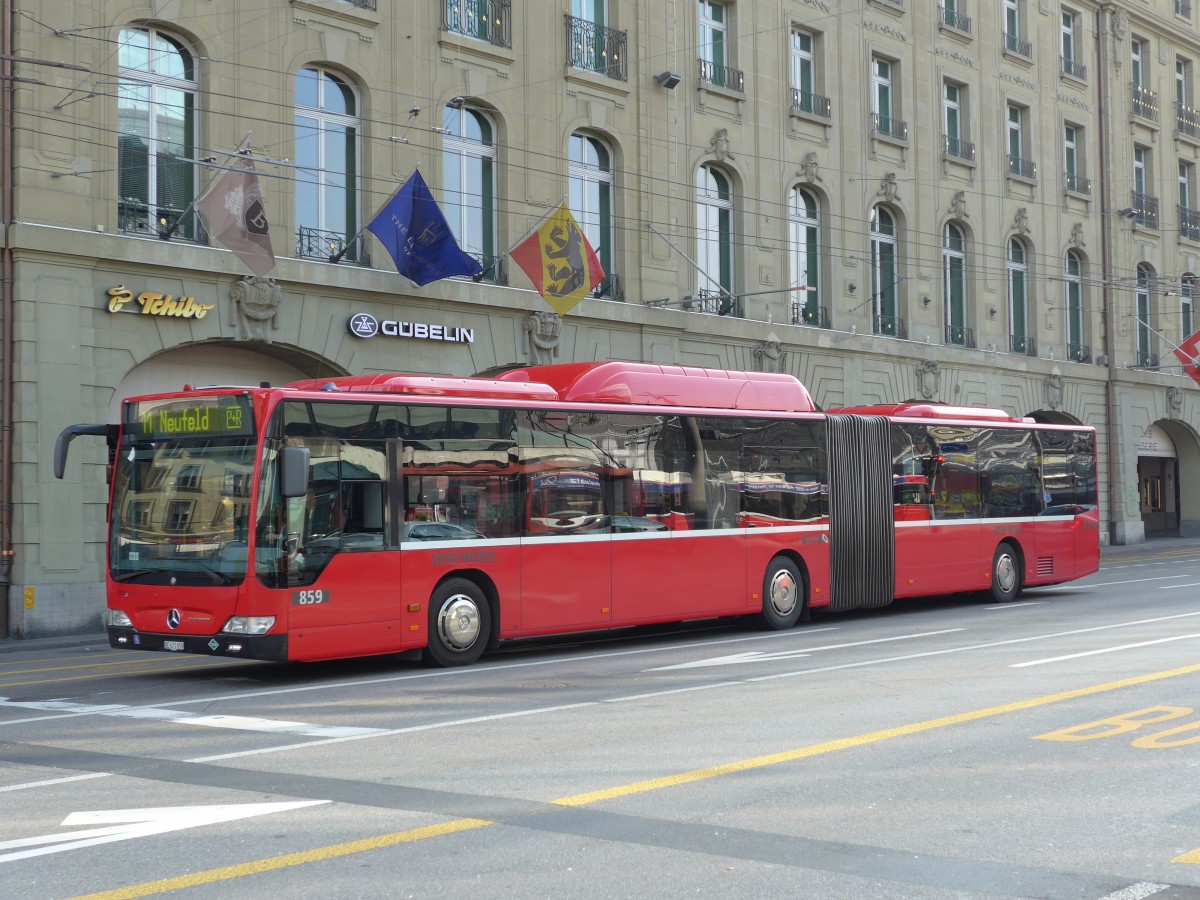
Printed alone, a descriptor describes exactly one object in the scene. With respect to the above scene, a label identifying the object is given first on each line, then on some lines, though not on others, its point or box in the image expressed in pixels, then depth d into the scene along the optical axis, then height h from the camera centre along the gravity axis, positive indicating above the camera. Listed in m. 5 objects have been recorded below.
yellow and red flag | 24.69 +4.45
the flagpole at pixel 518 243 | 24.72 +4.86
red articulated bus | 13.40 +0.10
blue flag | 23.25 +4.64
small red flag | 40.91 +4.37
